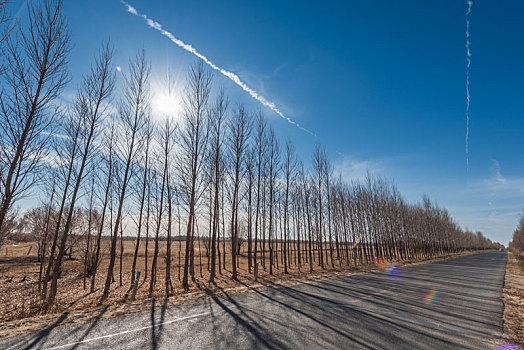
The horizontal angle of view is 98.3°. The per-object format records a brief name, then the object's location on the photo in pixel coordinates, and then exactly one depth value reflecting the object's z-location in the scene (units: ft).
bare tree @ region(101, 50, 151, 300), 39.27
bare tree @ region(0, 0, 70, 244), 21.69
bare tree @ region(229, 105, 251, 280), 55.66
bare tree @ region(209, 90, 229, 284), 53.16
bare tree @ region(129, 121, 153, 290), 49.95
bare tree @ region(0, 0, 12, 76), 16.93
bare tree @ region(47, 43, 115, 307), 32.78
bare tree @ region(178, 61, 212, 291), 46.16
